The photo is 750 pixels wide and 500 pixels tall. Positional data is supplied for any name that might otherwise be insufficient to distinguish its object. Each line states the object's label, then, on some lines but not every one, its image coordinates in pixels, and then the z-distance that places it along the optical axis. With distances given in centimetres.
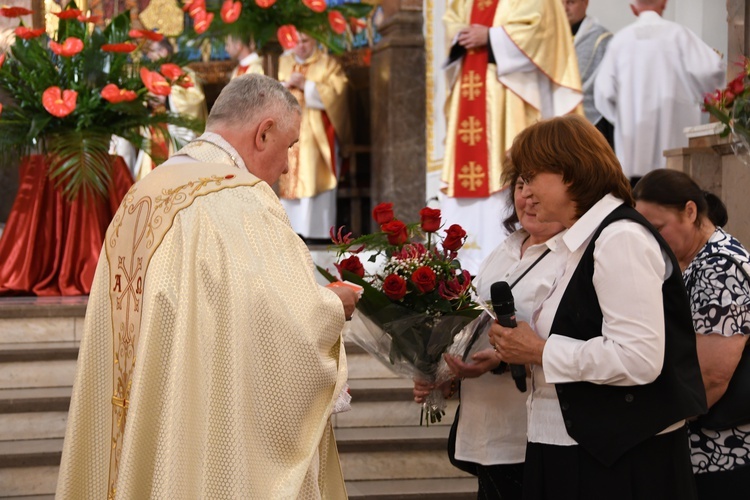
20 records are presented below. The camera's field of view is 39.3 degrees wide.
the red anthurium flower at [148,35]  670
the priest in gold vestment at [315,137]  1009
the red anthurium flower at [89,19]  684
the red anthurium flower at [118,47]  662
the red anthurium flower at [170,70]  690
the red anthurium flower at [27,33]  658
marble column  977
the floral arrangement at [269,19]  721
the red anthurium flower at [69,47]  657
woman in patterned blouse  280
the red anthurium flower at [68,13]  666
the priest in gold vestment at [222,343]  263
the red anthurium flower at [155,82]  659
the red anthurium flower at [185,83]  700
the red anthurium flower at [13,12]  659
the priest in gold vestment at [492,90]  724
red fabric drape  695
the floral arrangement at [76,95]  662
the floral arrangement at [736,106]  424
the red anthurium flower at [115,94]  655
